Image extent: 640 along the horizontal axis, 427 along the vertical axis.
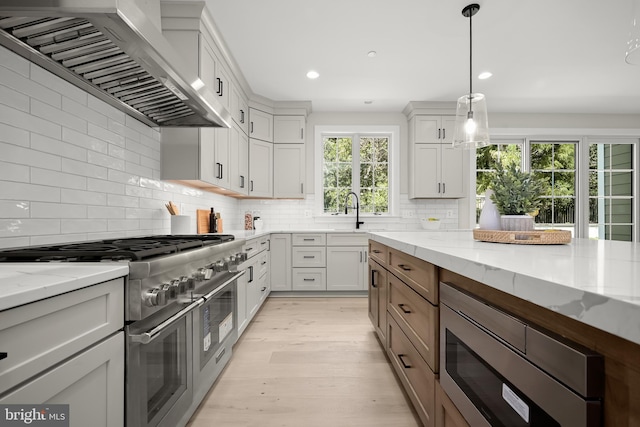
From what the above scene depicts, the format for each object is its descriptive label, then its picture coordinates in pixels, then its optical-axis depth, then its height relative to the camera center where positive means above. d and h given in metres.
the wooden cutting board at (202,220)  3.16 -0.03
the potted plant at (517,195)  1.50 +0.11
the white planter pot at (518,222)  1.49 -0.02
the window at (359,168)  4.83 +0.77
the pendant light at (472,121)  2.33 +0.73
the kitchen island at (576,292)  0.49 -0.14
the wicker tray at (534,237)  1.37 -0.08
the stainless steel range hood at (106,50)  1.07 +0.70
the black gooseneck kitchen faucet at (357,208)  4.64 +0.15
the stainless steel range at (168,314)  1.06 -0.41
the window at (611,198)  4.87 +0.33
